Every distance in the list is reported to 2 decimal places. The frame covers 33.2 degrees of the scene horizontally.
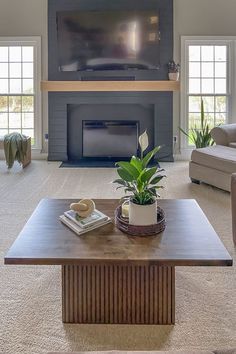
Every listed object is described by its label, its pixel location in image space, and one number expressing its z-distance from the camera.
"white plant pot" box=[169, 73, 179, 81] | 6.27
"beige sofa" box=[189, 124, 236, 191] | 4.48
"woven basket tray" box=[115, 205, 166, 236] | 2.02
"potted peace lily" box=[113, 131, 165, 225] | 2.03
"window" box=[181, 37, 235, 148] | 6.53
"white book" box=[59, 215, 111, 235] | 2.05
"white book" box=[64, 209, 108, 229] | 2.11
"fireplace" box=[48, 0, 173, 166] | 6.34
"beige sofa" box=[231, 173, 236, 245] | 2.87
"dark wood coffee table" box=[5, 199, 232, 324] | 1.84
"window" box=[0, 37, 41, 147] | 6.59
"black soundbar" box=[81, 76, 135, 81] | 6.38
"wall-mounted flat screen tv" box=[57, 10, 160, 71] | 6.25
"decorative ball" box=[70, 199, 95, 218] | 2.15
